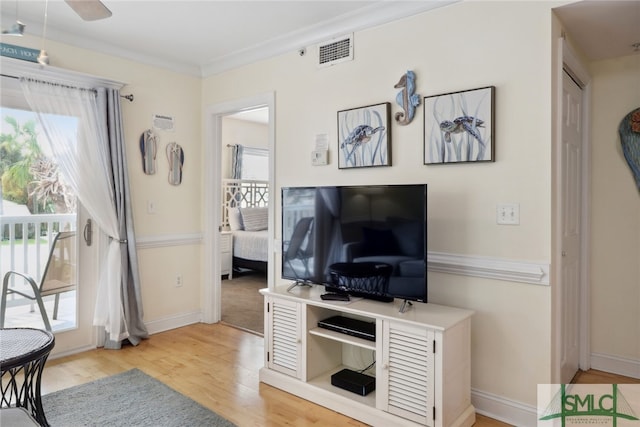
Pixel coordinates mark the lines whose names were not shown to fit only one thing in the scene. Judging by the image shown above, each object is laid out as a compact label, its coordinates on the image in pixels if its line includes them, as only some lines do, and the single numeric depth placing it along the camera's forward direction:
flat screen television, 2.32
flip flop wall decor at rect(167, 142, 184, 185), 3.97
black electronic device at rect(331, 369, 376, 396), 2.46
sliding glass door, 3.02
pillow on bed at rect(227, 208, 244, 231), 6.65
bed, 6.18
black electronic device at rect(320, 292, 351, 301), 2.59
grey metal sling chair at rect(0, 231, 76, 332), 3.03
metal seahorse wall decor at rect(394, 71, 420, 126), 2.67
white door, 2.60
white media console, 2.11
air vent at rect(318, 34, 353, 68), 3.01
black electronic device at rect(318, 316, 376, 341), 2.46
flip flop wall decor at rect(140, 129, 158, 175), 3.76
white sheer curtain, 3.16
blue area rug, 2.33
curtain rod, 3.62
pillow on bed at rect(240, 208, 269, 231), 6.64
